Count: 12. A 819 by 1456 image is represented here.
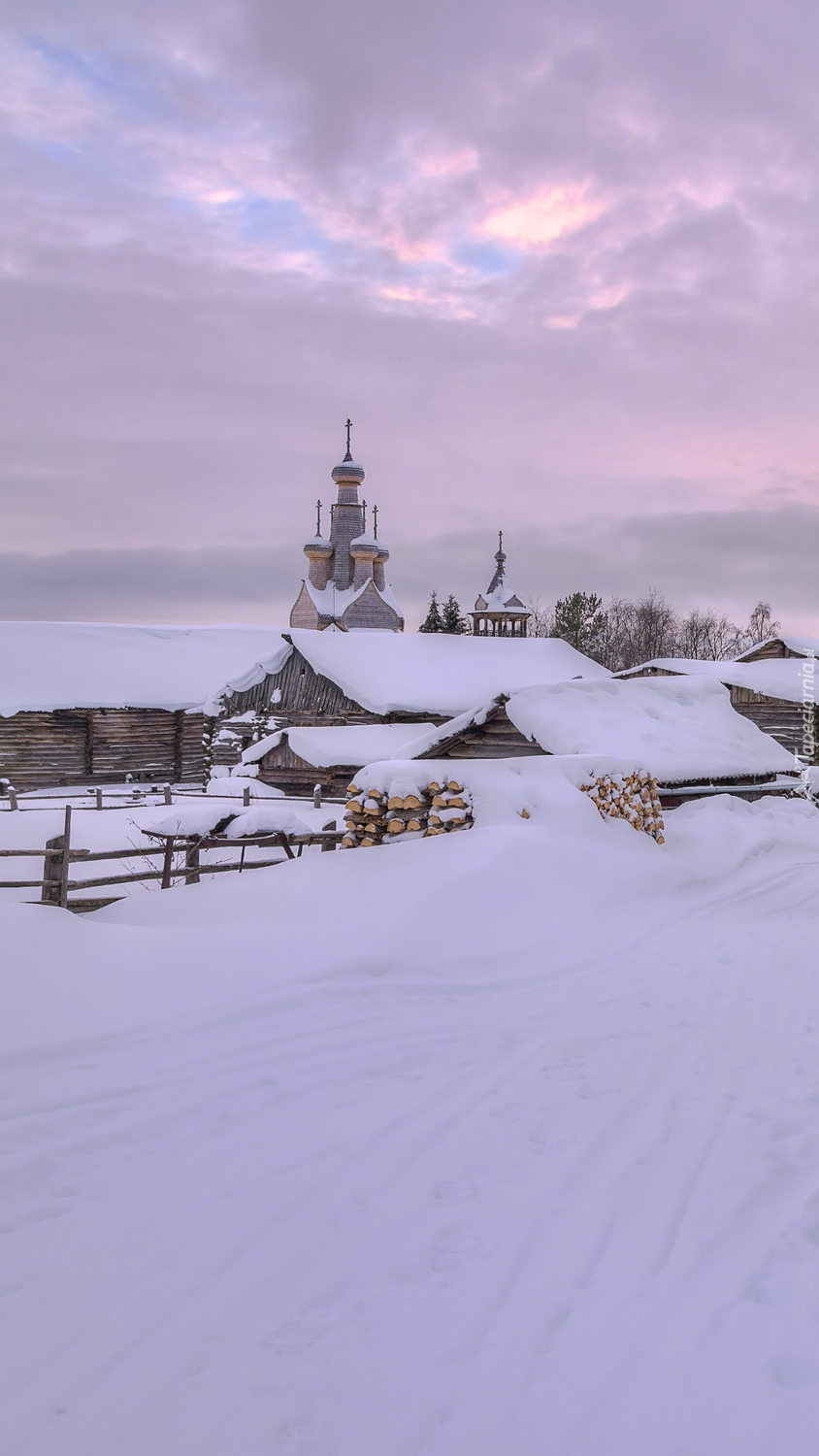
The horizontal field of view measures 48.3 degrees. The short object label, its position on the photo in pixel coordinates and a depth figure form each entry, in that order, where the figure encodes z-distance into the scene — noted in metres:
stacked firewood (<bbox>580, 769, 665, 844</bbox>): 13.32
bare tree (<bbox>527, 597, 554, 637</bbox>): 78.86
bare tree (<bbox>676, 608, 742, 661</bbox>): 75.62
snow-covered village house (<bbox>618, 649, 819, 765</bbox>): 28.95
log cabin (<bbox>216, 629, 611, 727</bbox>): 27.11
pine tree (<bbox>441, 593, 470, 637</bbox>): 62.50
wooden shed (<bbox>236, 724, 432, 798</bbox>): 24.47
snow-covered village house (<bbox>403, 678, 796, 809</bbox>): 15.13
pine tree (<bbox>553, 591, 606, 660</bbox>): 67.88
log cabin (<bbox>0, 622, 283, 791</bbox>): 29.09
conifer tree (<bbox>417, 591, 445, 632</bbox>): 62.72
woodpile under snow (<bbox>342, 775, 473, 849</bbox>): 11.62
